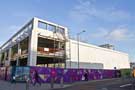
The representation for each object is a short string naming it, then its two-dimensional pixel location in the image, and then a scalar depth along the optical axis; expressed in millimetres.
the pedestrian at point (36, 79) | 12291
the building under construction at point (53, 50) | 18216
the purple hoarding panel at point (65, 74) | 14498
